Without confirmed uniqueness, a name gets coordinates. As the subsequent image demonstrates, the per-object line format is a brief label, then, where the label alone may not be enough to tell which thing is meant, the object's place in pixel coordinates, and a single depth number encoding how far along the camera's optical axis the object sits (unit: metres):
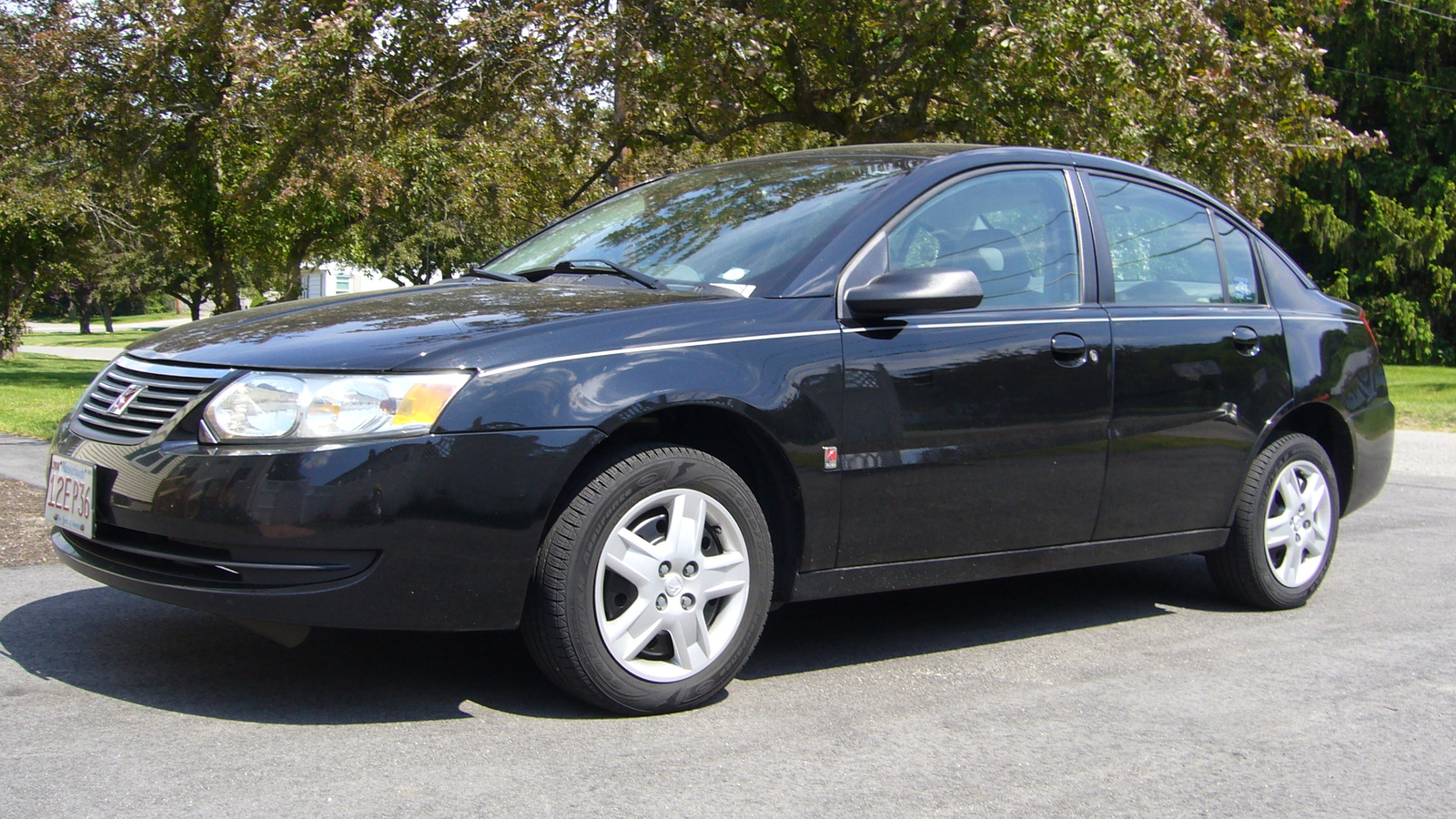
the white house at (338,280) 67.09
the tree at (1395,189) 29.44
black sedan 3.20
